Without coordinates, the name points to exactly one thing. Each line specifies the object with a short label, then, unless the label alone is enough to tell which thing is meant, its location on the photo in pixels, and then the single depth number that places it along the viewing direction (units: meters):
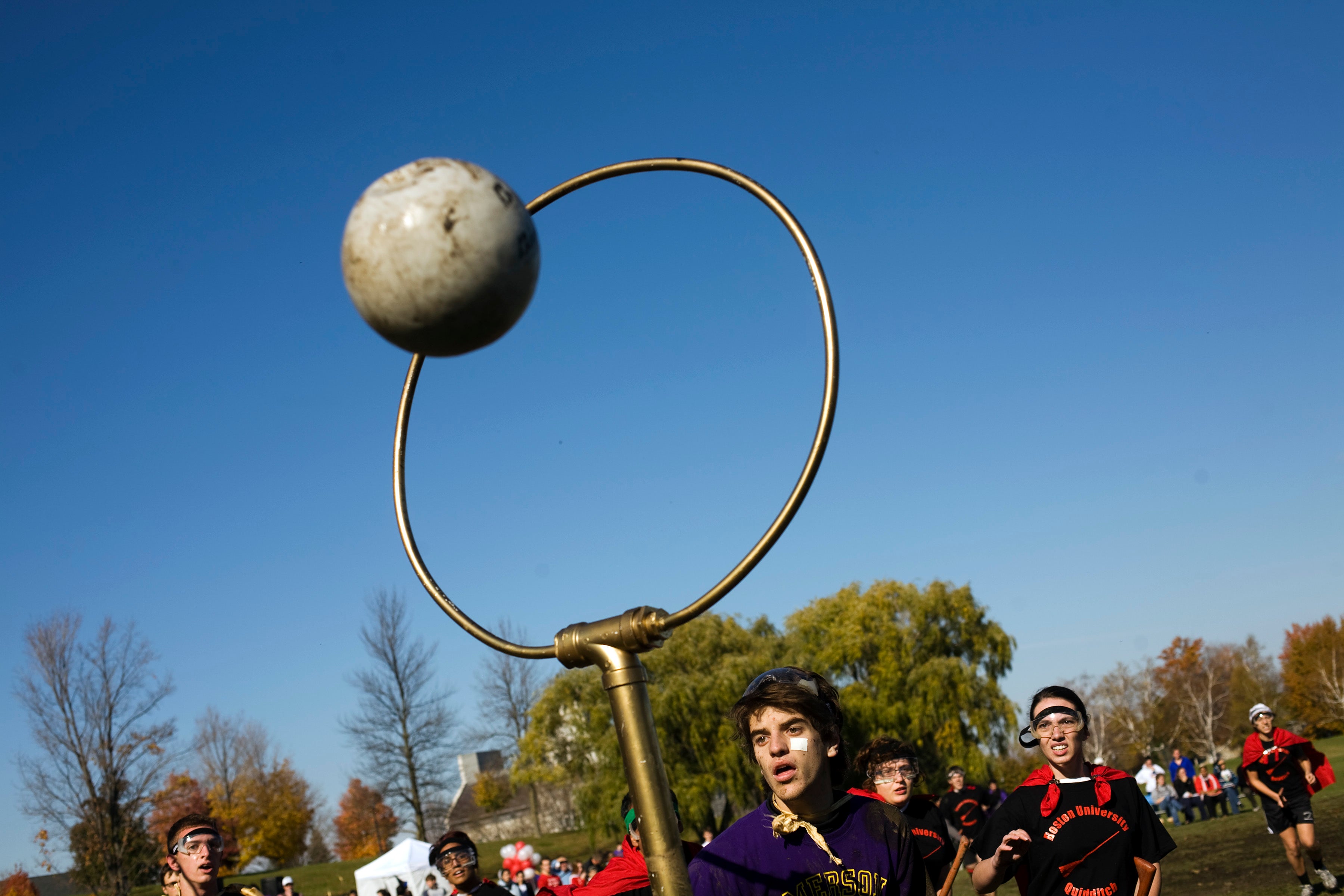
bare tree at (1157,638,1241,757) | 80.19
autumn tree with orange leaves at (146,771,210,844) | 55.38
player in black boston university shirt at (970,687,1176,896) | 6.47
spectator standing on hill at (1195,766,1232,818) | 28.98
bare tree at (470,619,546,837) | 70.38
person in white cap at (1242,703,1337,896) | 12.69
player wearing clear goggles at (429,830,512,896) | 7.55
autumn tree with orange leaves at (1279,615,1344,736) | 74.75
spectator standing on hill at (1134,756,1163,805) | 29.96
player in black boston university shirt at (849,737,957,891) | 7.48
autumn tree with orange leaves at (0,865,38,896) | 25.50
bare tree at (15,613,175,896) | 36.16
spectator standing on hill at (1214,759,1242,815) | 30.03
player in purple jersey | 3.28
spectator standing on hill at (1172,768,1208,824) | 29.80
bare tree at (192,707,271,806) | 74.19
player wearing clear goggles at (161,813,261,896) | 6.14
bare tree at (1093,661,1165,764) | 77.69
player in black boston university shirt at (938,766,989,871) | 14.23
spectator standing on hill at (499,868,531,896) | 23.55
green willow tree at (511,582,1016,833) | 37.03
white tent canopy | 31.06
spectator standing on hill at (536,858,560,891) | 20.02
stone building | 76.81
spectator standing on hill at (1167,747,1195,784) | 30.75
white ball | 2.08
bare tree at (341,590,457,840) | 52.34
